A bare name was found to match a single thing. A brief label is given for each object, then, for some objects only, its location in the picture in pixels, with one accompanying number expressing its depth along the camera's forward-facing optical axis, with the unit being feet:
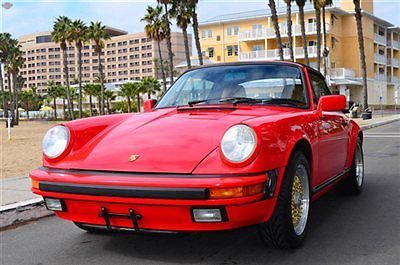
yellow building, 186.50
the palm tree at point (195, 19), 110.69
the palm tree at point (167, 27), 129.45
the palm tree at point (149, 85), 241.55
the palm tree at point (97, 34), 171.53
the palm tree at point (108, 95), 262.84
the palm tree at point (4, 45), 195.31
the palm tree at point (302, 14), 108.27
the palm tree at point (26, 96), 344.90
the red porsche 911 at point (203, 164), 10.35
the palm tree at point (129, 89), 240.53
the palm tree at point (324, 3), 115.25
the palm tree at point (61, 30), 167.84
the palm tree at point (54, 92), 297.74
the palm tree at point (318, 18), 116.99
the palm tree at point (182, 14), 119.34
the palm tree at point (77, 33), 167.02
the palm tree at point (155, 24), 143.74
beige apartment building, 491.31
